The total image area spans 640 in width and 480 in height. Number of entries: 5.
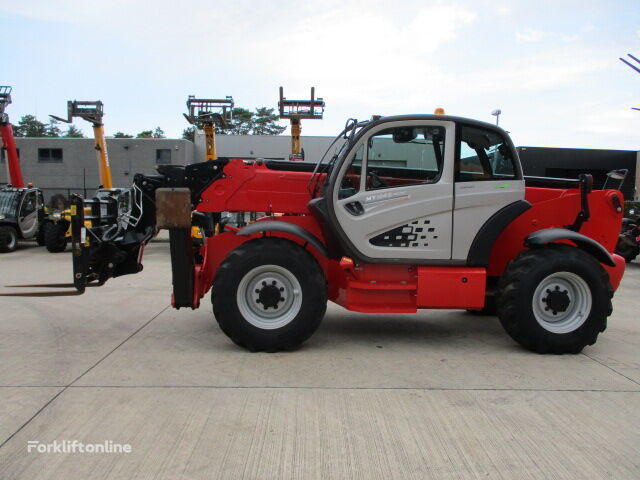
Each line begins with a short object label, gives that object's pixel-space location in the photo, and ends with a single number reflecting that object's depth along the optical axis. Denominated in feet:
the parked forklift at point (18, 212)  51.01
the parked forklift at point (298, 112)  53.78
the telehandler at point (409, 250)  17.28
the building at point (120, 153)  112.88
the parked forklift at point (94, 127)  54.45
